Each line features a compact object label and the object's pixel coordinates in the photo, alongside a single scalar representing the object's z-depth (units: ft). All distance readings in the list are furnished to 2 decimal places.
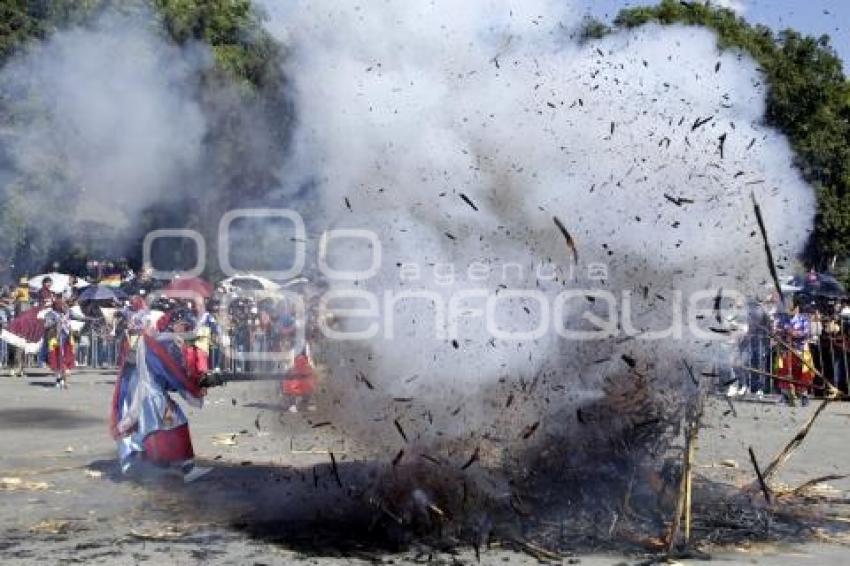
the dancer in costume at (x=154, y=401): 57.31
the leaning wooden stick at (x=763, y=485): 39.83
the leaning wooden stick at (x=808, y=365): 38.99
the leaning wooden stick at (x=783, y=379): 39.42
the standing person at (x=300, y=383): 47.50
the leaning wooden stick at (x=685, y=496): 39.70
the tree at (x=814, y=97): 129.29
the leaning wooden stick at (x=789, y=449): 40.54
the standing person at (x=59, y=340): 111.96
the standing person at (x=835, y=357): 89.51
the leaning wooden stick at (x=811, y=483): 43.71
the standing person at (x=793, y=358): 93.20
